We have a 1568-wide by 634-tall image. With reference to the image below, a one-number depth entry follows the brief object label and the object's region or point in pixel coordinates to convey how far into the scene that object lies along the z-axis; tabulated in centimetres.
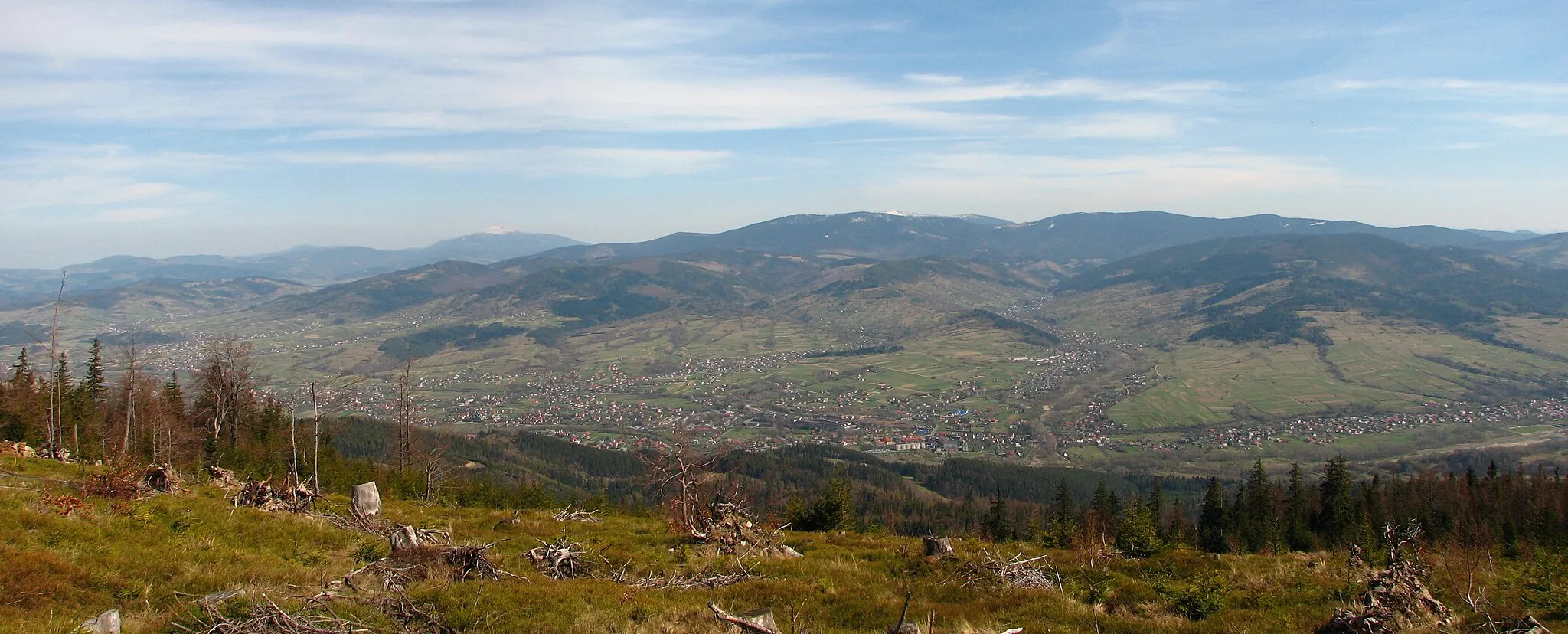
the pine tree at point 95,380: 4278
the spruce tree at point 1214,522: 3959
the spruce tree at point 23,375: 3891
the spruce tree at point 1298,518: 3619
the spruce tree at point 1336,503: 3993
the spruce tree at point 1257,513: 3931
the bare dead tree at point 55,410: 3085
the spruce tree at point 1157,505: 4384
